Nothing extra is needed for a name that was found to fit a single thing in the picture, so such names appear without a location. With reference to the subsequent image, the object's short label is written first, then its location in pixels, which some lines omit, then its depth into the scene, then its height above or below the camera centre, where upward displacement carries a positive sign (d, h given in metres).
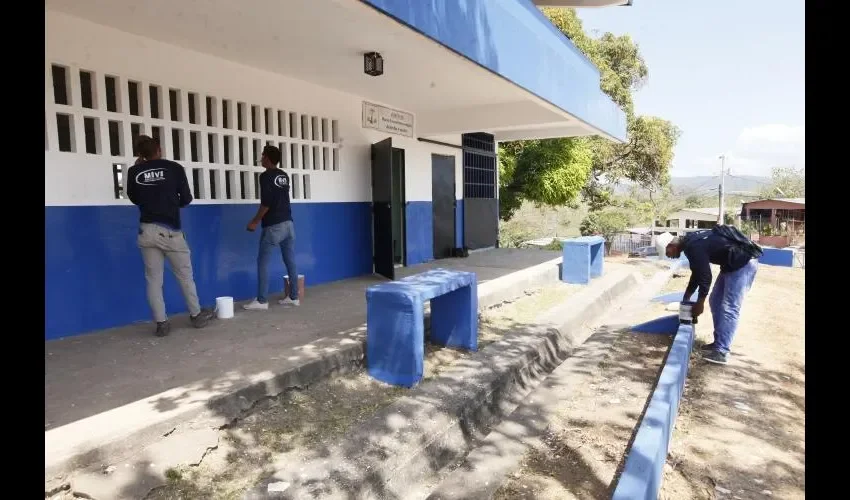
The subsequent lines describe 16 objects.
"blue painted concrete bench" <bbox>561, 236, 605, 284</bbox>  9.54 -0.76
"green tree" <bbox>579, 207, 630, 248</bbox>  24.72 -0.21
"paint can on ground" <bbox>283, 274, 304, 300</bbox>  6.25 -0.73
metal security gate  11.91 +0.67
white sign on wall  8.38 +1.72
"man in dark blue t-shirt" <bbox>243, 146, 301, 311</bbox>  5.75 +0.10
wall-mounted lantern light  5.74 +1.73
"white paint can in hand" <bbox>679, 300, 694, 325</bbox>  5.96 -1.08
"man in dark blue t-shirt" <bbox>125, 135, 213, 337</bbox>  4.62 +0.14
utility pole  29.56 +1.78
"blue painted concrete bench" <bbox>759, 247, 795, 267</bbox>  14.80 -1.17
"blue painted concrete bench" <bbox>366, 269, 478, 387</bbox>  4.33 -0.87
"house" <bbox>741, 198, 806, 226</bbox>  36.03 +0.38
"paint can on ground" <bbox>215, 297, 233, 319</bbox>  5.50 -0.85
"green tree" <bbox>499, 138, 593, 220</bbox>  17.27 +1.71
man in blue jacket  5.50 -0.59
